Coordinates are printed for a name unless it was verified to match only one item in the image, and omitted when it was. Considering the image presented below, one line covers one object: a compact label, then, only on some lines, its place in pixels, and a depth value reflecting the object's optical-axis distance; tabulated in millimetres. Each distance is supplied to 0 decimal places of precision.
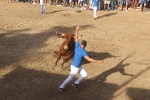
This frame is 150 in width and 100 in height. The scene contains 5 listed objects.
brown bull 11062
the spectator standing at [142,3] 24000
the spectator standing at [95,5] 20569
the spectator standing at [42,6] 21312
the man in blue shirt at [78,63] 8639
